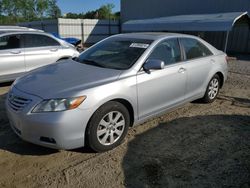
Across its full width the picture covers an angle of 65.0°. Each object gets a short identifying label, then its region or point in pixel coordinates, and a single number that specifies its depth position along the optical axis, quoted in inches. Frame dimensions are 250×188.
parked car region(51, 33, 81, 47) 452.5
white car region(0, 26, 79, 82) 188.7
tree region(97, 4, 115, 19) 2018.6
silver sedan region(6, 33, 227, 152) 91.3
